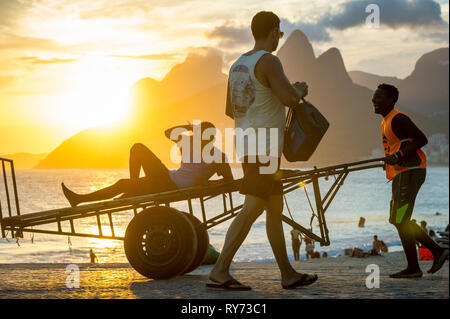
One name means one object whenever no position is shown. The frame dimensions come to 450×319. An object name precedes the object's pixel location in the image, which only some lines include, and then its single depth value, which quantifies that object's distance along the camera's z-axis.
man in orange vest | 6.94
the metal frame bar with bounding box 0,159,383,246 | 6.84
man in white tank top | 5.80
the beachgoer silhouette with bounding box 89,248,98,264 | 34.81
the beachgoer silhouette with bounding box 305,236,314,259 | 32.97
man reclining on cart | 7.30
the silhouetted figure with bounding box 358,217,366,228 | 73.19
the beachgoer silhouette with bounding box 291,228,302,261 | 29.80
